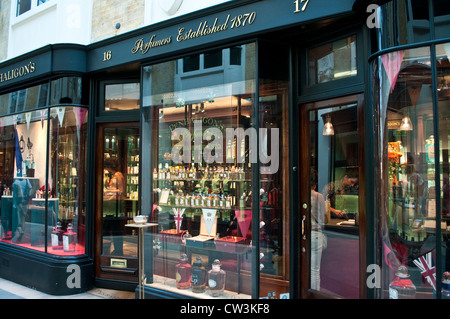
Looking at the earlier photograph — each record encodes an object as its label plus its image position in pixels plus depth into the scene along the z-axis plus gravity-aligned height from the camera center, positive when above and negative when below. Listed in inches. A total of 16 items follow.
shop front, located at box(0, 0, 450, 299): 147.0 +12.1
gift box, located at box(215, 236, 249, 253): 191.2 -34.4
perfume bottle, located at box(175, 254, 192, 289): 202.2 -52.4
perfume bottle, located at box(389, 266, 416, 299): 142.9 -41.8
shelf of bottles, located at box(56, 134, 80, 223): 251.4 -1.3
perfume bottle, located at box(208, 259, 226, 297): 194.1 -53.3
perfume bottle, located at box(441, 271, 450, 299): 132.4 -38.8
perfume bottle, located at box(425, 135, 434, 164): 138.6 +11.0
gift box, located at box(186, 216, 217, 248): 206.4 -33.5
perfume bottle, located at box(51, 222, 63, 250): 247.4 -38.7
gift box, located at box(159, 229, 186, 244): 217.2 -33.3
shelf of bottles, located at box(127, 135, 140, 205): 250.3 +8.7
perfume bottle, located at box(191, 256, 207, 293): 197.3 -52.8
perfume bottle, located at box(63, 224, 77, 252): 246.4 -40.6
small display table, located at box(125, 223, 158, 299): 202.4 -53.4
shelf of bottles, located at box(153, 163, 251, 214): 198.2 -3.7
